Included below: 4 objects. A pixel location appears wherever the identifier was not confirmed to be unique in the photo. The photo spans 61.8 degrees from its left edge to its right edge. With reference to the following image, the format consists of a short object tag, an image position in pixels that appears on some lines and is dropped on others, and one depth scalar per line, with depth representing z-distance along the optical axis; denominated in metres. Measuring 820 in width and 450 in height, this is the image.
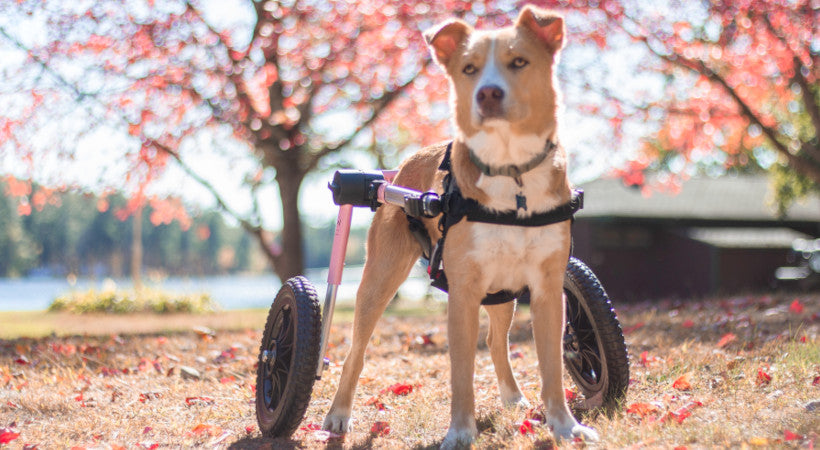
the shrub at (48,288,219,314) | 16.67
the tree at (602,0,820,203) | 9.84
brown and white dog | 2.87
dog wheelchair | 3.36
